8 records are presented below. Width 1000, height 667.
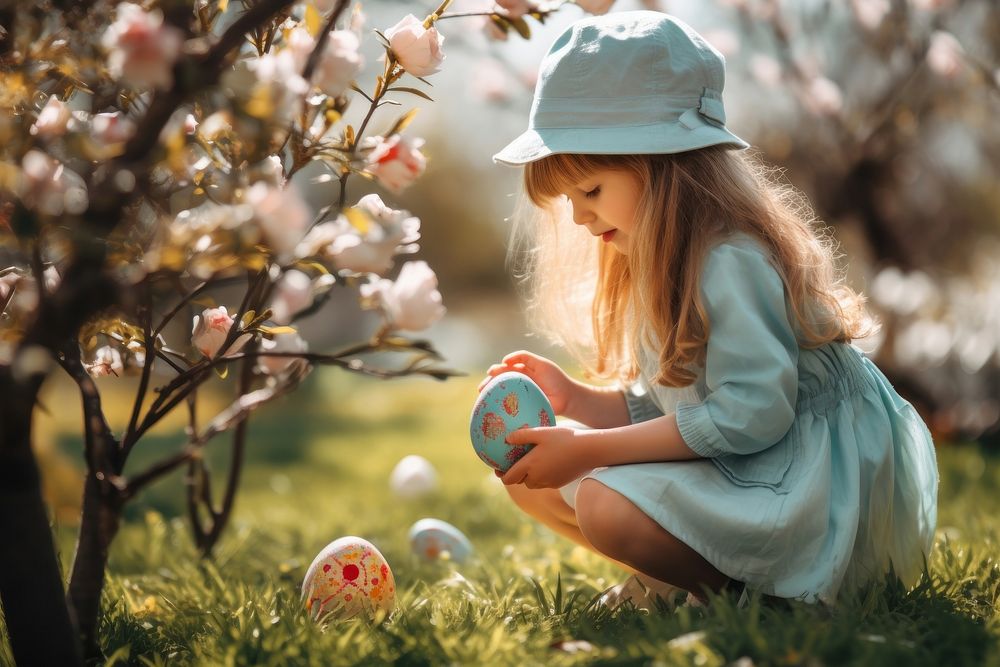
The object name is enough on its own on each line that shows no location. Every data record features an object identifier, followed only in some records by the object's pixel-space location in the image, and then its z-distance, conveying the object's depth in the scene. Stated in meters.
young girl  1.74
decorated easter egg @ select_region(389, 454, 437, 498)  3.55
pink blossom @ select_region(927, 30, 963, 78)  3.62
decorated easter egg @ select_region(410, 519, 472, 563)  2.55
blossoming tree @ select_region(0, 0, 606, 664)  1.19
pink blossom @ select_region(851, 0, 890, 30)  4.03
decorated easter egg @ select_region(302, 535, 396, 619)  1.85
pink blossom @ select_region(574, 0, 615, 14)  1.76
